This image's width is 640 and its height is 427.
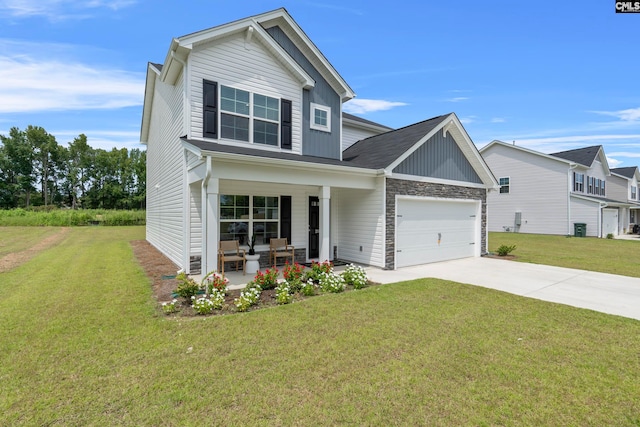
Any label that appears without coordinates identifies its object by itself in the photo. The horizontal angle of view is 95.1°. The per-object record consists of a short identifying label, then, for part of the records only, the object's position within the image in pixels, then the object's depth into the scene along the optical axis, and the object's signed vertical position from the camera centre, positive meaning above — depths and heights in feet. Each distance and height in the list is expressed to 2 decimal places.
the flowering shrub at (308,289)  19.94 -5.29
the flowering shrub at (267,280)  20.57 -4.81
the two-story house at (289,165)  25.57 +4.43
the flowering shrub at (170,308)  16.35 -5.43
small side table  26.89 -4.83
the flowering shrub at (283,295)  18.24 -5.26
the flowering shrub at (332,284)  20.95 -5.17
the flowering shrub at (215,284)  18.69 -4.70
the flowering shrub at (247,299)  16.92 -5.22
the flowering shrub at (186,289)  17.94 -4.77
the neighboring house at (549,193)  69.51 +5.42
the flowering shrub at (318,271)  22.52 -4.61
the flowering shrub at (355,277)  22.13 -5.01
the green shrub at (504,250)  38.27 -4.83
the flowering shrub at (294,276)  20.52 -4.71
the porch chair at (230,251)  25.71 -3.56
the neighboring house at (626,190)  90.68 +7.99
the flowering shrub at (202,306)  16.24 -5.26
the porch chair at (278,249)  29.32 -3.89
